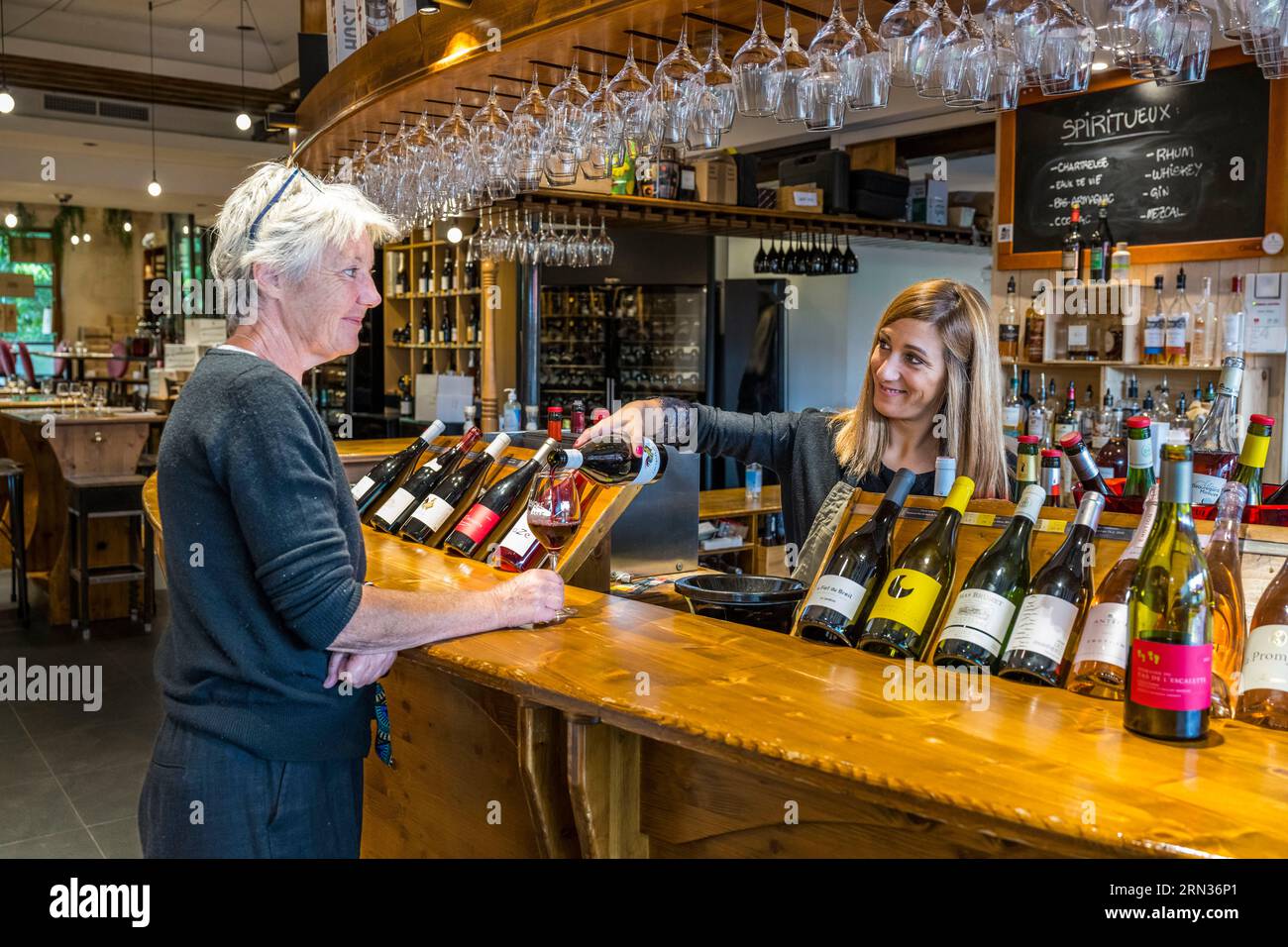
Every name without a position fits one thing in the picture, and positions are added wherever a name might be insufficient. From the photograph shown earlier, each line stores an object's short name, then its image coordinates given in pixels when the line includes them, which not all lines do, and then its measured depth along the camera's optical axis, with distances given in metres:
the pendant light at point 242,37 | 8.43
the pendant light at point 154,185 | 10.55
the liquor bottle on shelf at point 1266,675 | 1.28
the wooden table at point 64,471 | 6.12
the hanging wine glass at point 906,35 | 1.97
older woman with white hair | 1.52
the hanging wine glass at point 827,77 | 2.05
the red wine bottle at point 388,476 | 2.83
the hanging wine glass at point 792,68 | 2.11
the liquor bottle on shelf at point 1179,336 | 4.86
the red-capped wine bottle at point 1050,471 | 1.81
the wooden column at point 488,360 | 5.83
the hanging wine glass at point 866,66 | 2.05
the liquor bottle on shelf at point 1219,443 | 1.63
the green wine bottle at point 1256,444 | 1.54
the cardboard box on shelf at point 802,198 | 7.30
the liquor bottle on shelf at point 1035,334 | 5.46
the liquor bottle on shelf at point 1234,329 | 4.60
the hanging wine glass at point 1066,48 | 1.87
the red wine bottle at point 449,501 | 2.48
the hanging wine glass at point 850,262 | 7.68
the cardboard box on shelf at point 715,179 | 6.83
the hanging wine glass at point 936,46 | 1.96
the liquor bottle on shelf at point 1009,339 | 5.52
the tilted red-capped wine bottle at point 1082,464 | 1.73
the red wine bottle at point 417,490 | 2.63
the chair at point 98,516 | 5.86
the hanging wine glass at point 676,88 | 2.29
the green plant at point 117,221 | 17.33
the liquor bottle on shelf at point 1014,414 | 5.22
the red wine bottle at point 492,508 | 2.33
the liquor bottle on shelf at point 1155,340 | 4.91
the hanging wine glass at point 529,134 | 2.75
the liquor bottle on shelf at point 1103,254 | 5.12
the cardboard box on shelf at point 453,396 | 6.41
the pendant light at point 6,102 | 8.23
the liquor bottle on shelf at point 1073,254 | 5.25
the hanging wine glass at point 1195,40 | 1.76
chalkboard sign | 4.77
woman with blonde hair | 2.41
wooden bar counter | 1.06
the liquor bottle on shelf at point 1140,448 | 1.59
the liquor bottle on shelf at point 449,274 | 9.39
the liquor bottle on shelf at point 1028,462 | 1.78
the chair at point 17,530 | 5.96
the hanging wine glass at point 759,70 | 2.15
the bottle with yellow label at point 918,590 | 1.57
